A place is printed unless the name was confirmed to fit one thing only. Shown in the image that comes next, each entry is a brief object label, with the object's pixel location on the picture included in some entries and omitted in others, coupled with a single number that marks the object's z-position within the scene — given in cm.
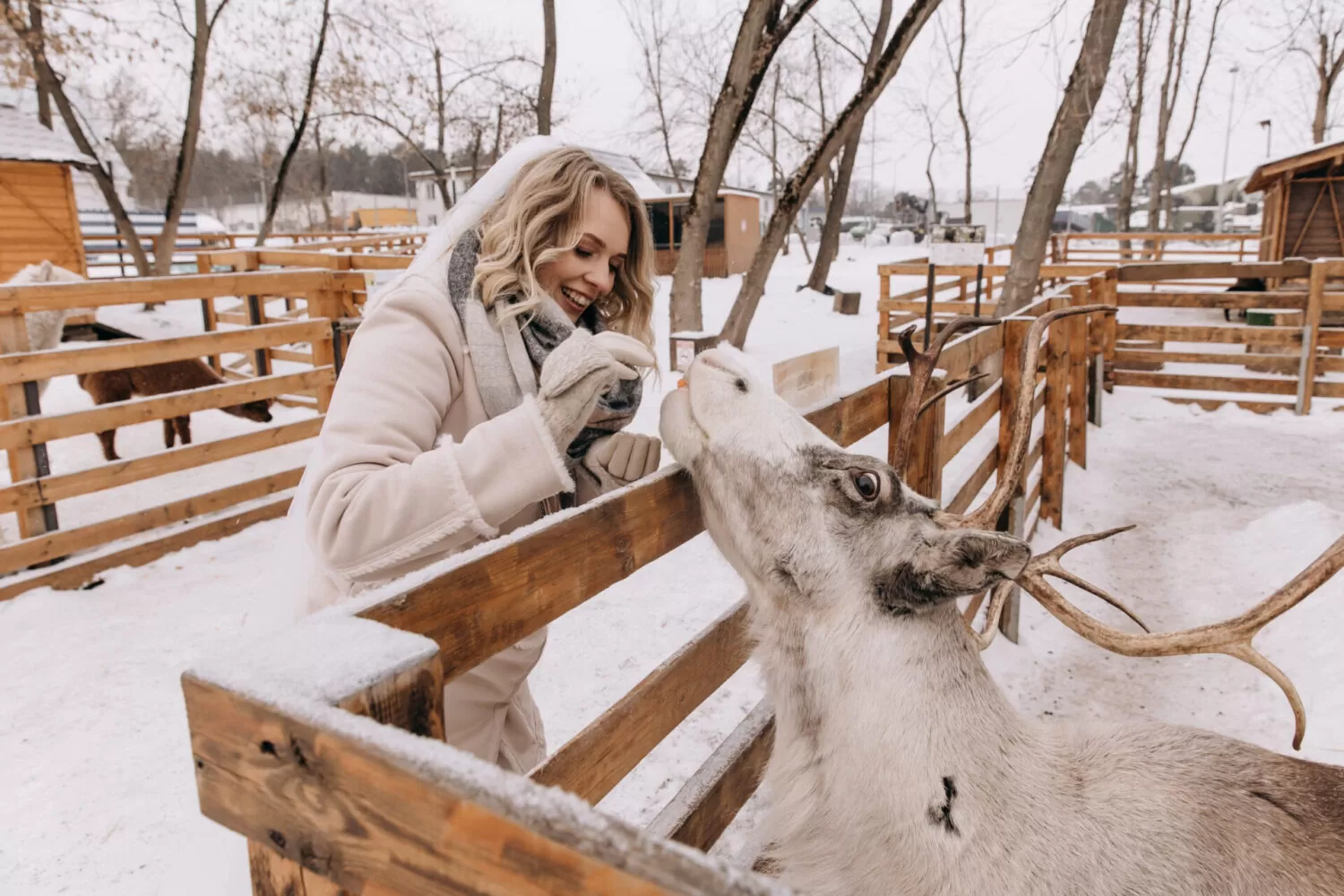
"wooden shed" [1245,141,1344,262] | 1357
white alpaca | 585
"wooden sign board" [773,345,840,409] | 287
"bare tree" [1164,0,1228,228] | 2538
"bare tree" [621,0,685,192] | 2277
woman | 145
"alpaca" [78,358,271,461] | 617
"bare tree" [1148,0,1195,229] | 2364
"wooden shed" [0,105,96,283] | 1361
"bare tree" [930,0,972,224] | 2317
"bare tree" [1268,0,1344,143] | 2142
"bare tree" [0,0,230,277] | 1019
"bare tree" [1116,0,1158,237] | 2189
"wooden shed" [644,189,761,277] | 2291
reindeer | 154
